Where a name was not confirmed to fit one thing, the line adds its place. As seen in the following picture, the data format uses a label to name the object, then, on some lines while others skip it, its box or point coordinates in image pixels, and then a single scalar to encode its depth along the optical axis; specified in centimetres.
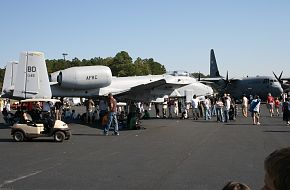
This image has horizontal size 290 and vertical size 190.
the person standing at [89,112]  2683
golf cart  1514
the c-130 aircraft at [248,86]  5353
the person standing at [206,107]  2834
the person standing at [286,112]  2315
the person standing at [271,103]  3231
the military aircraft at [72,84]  2059
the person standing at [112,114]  1776
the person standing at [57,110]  2073
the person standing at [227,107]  2629
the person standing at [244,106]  3018
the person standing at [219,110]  2667
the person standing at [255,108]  2333
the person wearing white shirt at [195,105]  2877
